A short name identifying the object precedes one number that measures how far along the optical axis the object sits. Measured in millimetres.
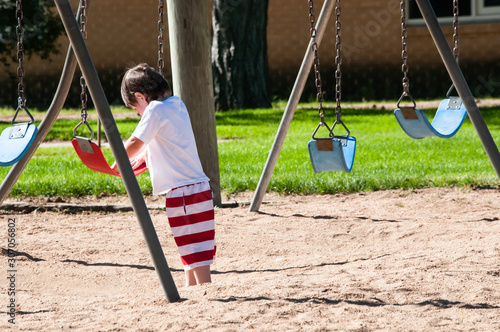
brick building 26250
